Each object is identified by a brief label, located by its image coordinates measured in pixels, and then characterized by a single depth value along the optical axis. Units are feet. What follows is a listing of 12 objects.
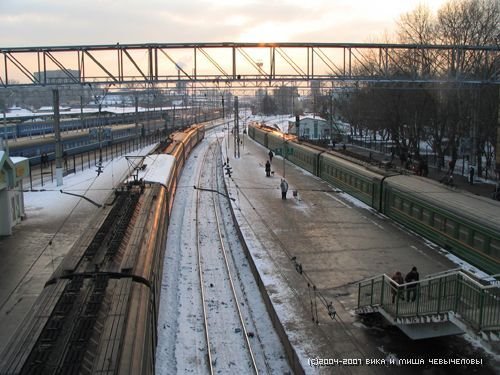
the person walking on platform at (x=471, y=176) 112.28
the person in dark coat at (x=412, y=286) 40.98
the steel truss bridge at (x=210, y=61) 94.84
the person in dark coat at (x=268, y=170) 130.13
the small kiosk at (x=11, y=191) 74.43
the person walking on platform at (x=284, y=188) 99.25
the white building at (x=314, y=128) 257.14
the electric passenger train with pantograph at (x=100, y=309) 22.68
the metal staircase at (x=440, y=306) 34.24
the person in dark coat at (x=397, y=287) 41.47
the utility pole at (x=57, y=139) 103.86
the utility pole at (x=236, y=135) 180.55
